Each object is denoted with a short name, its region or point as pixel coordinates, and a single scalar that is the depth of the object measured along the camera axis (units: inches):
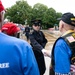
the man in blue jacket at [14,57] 38.7
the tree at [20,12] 1647.1
